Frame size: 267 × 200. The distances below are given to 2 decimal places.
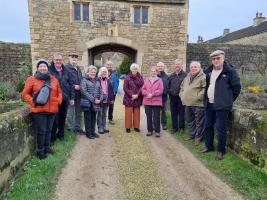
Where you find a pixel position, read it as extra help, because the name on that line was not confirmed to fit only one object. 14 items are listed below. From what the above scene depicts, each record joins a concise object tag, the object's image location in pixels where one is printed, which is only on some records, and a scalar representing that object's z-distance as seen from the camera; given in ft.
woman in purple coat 17.08
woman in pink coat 16.56
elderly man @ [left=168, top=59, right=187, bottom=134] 17.09
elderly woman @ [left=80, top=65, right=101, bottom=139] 15.47
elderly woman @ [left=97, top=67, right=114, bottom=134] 16.96
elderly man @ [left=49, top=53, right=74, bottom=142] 14.13
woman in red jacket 11.72
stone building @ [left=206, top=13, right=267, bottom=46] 65.60
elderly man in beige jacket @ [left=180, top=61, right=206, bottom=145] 14.69
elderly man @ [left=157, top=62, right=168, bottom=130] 17.86
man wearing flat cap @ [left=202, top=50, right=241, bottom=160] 12.15
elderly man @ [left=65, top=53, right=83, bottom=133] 15.75
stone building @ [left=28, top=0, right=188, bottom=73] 31.47
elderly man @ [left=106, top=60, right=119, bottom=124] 19.33
